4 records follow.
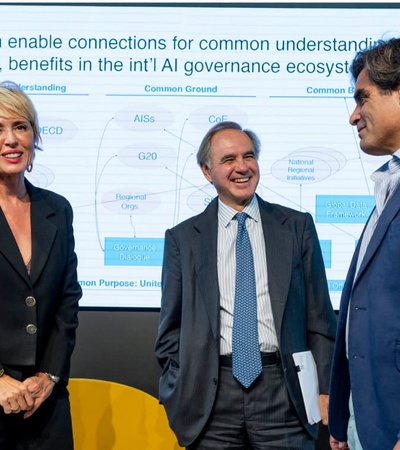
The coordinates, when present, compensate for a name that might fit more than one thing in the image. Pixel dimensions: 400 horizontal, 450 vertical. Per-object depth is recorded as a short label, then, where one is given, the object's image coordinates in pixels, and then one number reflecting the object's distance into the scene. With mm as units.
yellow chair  3721
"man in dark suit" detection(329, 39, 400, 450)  2113
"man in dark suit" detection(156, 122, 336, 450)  2877
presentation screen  4117
